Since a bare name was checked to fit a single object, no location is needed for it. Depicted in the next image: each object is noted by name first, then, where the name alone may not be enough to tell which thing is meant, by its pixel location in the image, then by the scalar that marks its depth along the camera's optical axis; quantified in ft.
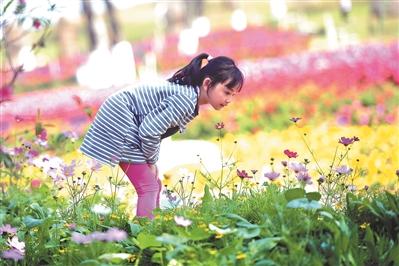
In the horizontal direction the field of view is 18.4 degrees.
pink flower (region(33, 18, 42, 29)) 25.27
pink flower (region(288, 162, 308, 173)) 16.27
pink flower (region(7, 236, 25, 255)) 16.74
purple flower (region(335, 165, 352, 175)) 17.74
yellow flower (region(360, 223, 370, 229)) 16.83
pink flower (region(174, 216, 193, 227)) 14.07
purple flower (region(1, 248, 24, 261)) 15.35
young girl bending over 20.15
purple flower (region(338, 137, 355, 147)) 17.82
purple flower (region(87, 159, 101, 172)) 19.73
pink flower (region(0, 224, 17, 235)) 17.56
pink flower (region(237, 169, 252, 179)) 17.92
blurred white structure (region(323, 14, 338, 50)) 100.60
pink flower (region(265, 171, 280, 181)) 16.09
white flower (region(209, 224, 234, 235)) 15.16
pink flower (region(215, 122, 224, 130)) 19.19
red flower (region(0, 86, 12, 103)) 20.39
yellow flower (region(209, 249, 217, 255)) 14.68
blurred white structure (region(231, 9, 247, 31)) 102.29
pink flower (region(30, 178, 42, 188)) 28.48
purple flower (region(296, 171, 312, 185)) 16.09
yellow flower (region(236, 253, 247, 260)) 14.22
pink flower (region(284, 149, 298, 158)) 17.99
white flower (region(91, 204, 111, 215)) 13.87
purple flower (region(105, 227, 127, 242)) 13.01
